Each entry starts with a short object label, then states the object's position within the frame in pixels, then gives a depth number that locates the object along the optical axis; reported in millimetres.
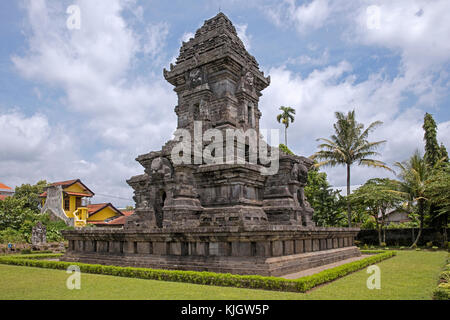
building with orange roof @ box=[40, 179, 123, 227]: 36281
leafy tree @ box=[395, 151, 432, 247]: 27203
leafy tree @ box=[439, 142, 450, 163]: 34281
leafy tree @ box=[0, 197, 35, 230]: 29781
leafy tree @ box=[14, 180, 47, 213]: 37031
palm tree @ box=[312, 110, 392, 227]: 31281
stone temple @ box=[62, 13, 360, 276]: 9961
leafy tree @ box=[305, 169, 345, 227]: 31219
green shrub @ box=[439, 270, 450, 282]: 9548
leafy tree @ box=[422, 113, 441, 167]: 33594
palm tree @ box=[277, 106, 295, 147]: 50281
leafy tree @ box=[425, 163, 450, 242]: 23688
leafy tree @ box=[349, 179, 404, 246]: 27422
